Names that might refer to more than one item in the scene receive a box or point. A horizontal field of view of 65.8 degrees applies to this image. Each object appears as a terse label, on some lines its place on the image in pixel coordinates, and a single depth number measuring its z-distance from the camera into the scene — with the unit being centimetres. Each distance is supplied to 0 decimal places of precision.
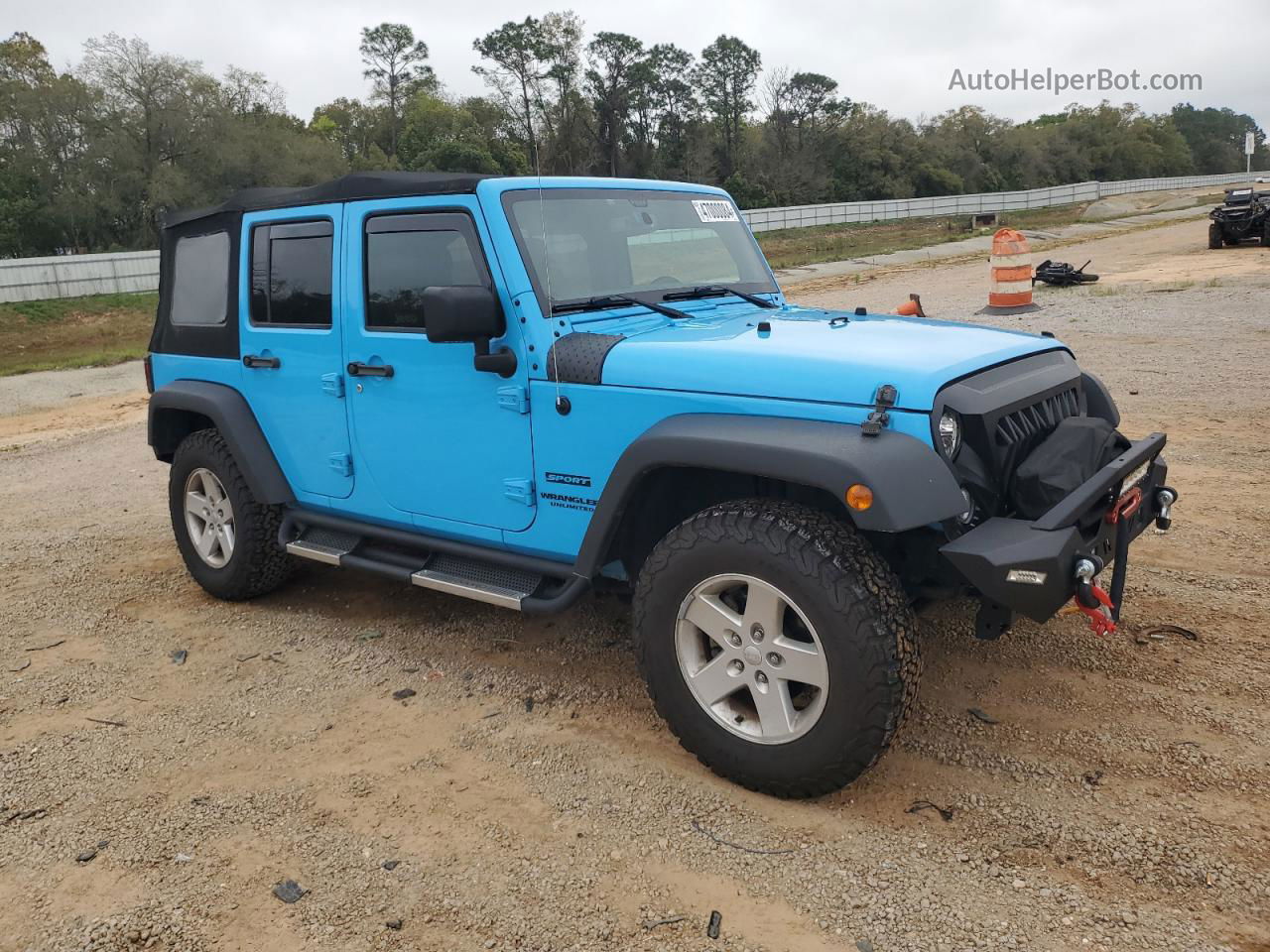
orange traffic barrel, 1270
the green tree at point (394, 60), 5931
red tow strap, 289
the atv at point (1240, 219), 2119
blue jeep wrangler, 291
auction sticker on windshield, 450
